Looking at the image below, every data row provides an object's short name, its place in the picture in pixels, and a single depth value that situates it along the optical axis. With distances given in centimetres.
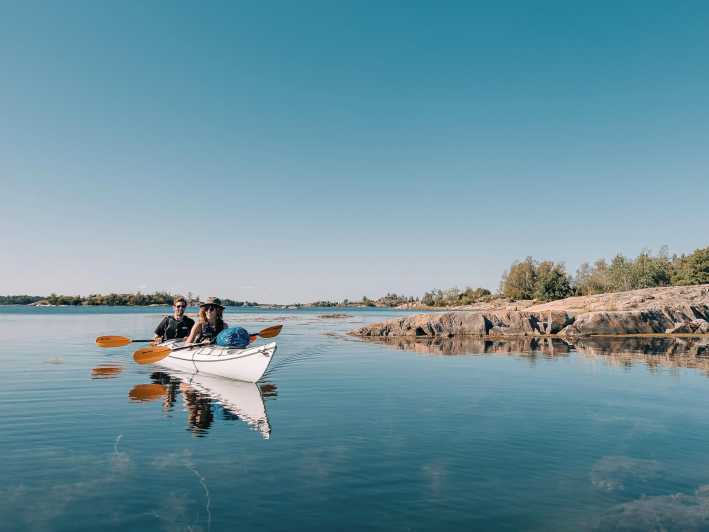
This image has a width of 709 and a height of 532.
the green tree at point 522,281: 16425
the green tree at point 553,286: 14162
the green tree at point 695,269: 10894
